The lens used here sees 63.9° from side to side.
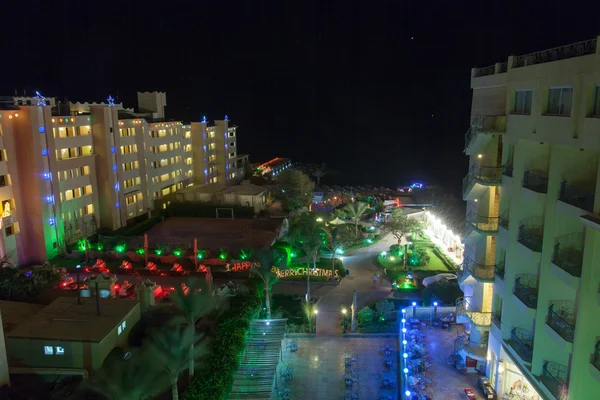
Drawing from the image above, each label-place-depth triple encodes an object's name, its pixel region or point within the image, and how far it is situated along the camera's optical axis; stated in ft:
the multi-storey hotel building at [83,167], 108.88
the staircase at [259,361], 59.93
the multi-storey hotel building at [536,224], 40.81
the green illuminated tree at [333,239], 107.45
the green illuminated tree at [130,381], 44.68
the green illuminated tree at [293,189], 164.53
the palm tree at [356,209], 136.36
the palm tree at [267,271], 80.53
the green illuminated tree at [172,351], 50.08
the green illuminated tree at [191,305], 61.31
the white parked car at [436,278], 97.63
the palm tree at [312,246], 99.01
